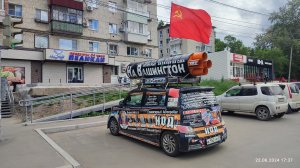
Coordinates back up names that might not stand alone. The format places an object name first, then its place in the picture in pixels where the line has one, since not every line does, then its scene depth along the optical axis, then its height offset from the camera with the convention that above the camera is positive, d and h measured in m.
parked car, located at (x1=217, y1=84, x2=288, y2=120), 10.96 -0.96
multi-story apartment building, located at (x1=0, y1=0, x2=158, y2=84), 23.84 +4.86
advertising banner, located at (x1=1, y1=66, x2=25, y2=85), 22.16 +0.67
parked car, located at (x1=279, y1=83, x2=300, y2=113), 12.56 -0.77
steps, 14.64 -1.80
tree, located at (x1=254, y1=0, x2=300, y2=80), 44.16 +9.31
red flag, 9.91 +2.44
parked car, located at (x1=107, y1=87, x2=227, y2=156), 5.98 -1.03
